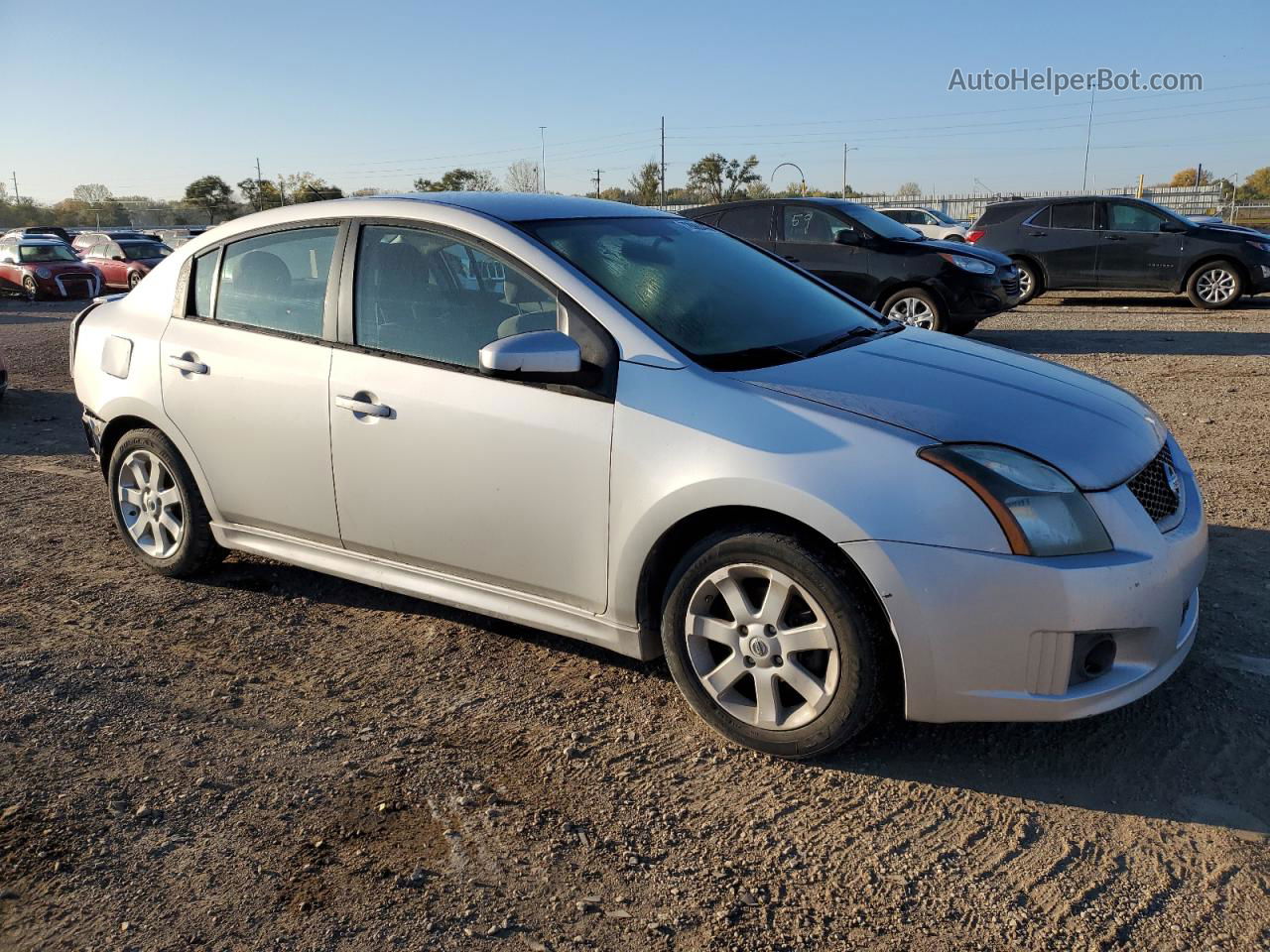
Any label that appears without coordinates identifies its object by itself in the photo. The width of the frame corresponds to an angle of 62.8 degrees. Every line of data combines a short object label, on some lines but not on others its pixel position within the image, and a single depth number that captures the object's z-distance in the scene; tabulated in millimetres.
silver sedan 2885
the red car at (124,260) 23797
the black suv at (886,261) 11289
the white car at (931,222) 24708
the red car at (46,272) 22672
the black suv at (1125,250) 14695
